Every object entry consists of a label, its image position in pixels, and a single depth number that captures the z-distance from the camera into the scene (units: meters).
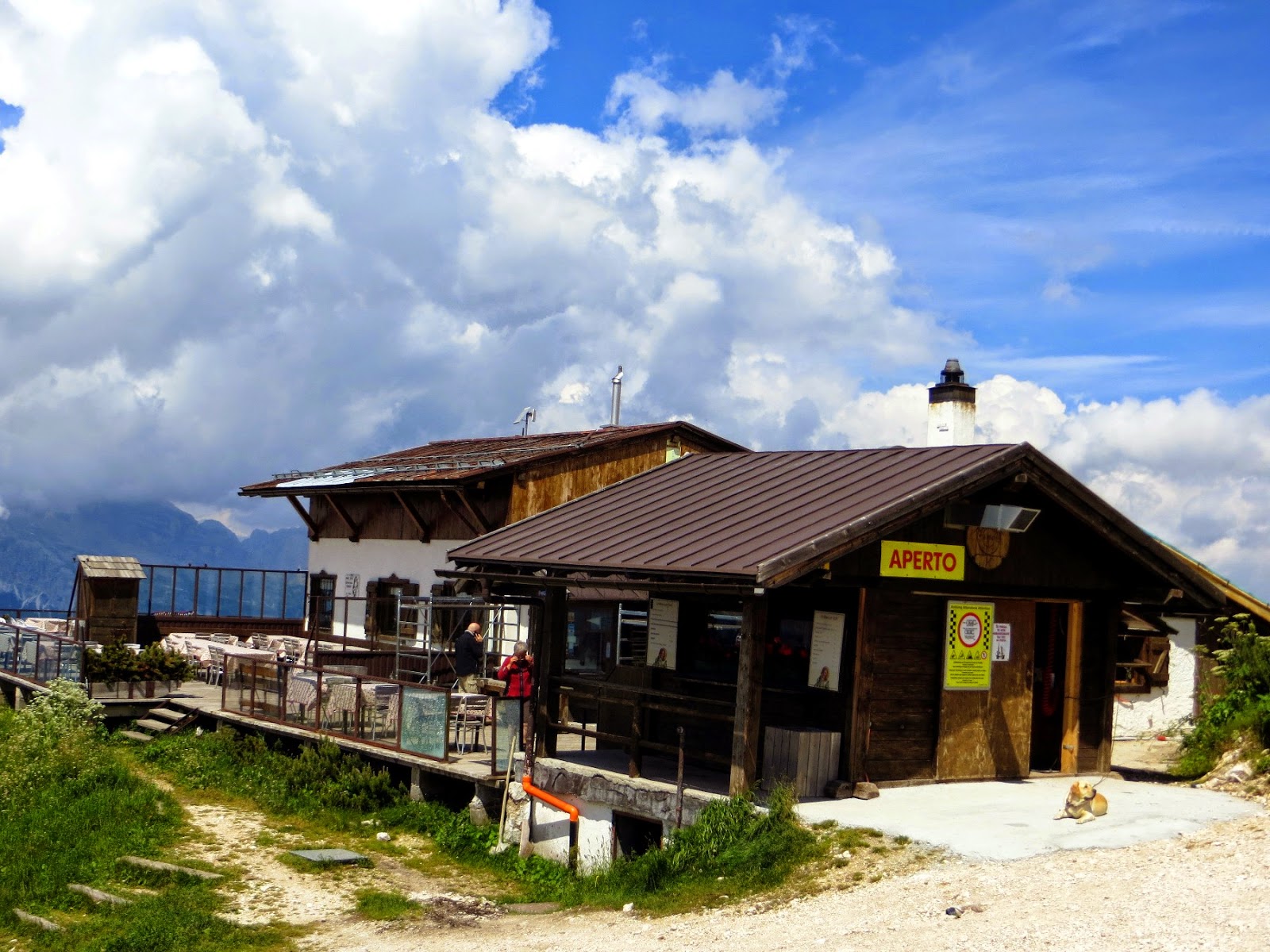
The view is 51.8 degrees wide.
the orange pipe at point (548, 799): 14.24
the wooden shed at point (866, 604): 13.24
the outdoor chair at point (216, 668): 25.31
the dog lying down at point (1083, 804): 12.41
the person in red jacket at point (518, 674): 16.59
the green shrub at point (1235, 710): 15.27
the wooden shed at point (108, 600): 25.55
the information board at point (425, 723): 16.30
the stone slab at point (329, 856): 14.33
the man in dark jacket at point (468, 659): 17.77
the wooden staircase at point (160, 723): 21.02
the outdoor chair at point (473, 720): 16.81
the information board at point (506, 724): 15.83
